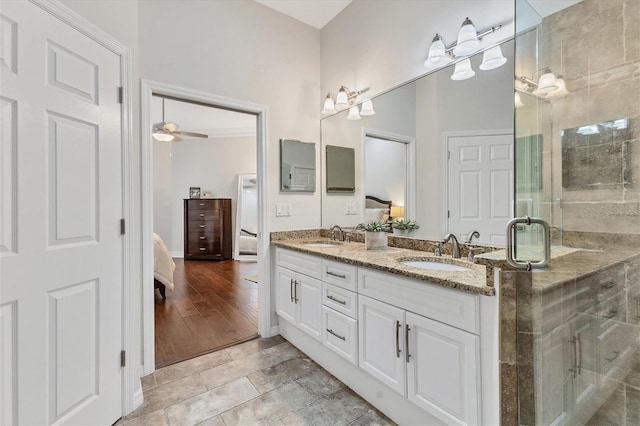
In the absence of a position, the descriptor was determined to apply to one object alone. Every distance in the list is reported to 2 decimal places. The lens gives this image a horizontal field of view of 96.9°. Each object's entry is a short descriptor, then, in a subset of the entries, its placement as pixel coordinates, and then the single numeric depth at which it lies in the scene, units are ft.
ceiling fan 13.80
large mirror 5.45
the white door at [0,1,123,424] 3.65
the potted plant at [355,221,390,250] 7.02
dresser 19.27
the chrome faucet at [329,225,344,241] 8.77
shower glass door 3.99
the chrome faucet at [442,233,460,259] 5.93
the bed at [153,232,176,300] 11.07
